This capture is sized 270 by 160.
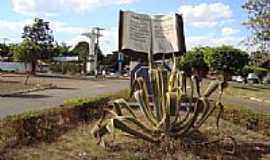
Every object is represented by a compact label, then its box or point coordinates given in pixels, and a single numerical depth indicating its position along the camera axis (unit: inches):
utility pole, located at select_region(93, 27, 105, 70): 1657.8
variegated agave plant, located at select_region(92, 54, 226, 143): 169.9
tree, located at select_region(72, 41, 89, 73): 1833.4
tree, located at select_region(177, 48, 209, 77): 1237.0
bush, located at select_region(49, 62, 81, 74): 1679.3
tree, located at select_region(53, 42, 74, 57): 2275.6
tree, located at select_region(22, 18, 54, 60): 1540.4
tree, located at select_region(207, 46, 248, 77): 938.4
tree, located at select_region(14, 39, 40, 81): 843.9
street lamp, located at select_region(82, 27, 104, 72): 1662.4
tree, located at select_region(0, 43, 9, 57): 1806.2
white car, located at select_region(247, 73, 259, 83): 1516.7
